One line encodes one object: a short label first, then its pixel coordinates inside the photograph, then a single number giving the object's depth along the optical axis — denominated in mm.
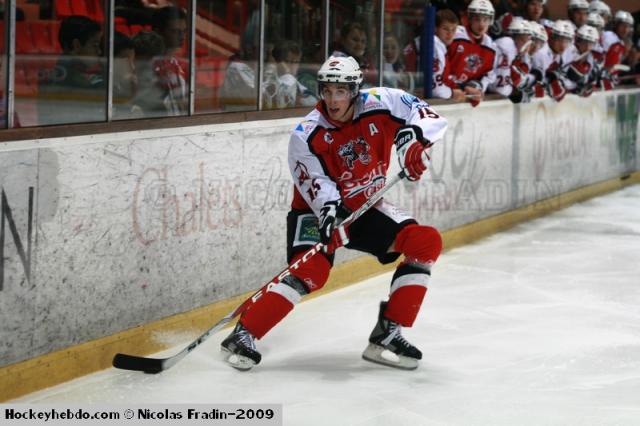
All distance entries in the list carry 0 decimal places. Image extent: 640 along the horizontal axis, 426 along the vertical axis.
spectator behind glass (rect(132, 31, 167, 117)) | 8492
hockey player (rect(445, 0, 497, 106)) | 13531
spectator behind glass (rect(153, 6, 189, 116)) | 8758
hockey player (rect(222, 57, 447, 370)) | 7801
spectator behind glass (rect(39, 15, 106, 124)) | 7613
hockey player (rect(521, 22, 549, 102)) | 15546
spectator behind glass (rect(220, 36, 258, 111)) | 9609
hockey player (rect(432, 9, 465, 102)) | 13164
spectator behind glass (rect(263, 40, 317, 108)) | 10250
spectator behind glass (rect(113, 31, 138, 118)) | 8227
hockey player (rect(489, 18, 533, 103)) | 14391
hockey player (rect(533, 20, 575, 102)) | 16109
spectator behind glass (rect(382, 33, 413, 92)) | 12398
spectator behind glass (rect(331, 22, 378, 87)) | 11319
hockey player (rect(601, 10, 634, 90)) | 18797
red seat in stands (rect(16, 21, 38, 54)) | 7250
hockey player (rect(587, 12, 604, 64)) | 18125
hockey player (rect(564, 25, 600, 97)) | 17031
